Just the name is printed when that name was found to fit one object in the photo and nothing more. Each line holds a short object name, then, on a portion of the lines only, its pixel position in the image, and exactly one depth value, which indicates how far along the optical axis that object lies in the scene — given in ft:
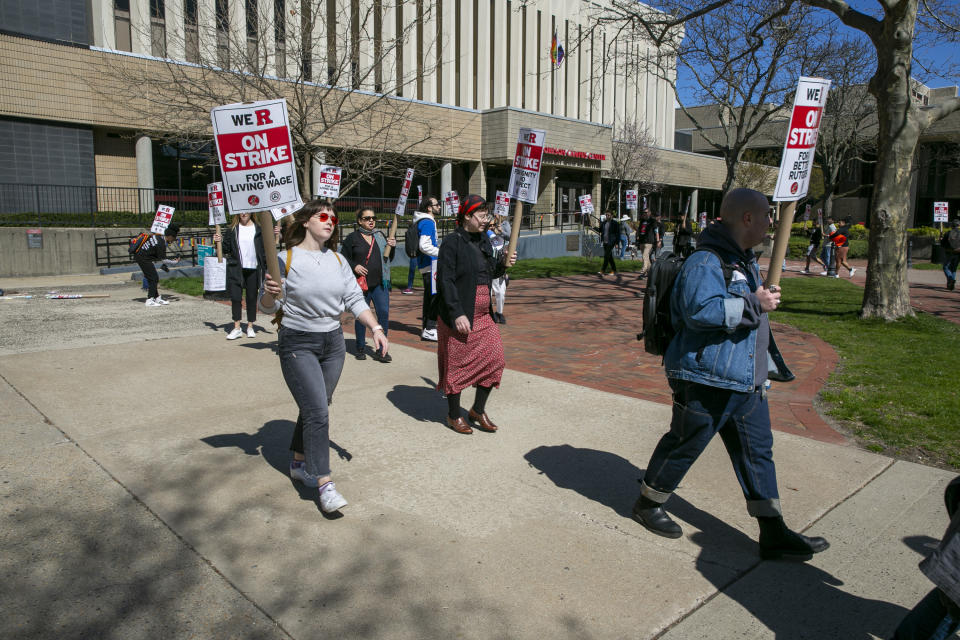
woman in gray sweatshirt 12.63
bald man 10.43
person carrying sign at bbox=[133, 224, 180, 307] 40.55
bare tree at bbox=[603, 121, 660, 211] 138.62
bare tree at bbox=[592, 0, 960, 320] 32.91
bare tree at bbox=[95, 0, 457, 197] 44.60
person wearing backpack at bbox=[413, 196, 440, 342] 28.91
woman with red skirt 16.88
